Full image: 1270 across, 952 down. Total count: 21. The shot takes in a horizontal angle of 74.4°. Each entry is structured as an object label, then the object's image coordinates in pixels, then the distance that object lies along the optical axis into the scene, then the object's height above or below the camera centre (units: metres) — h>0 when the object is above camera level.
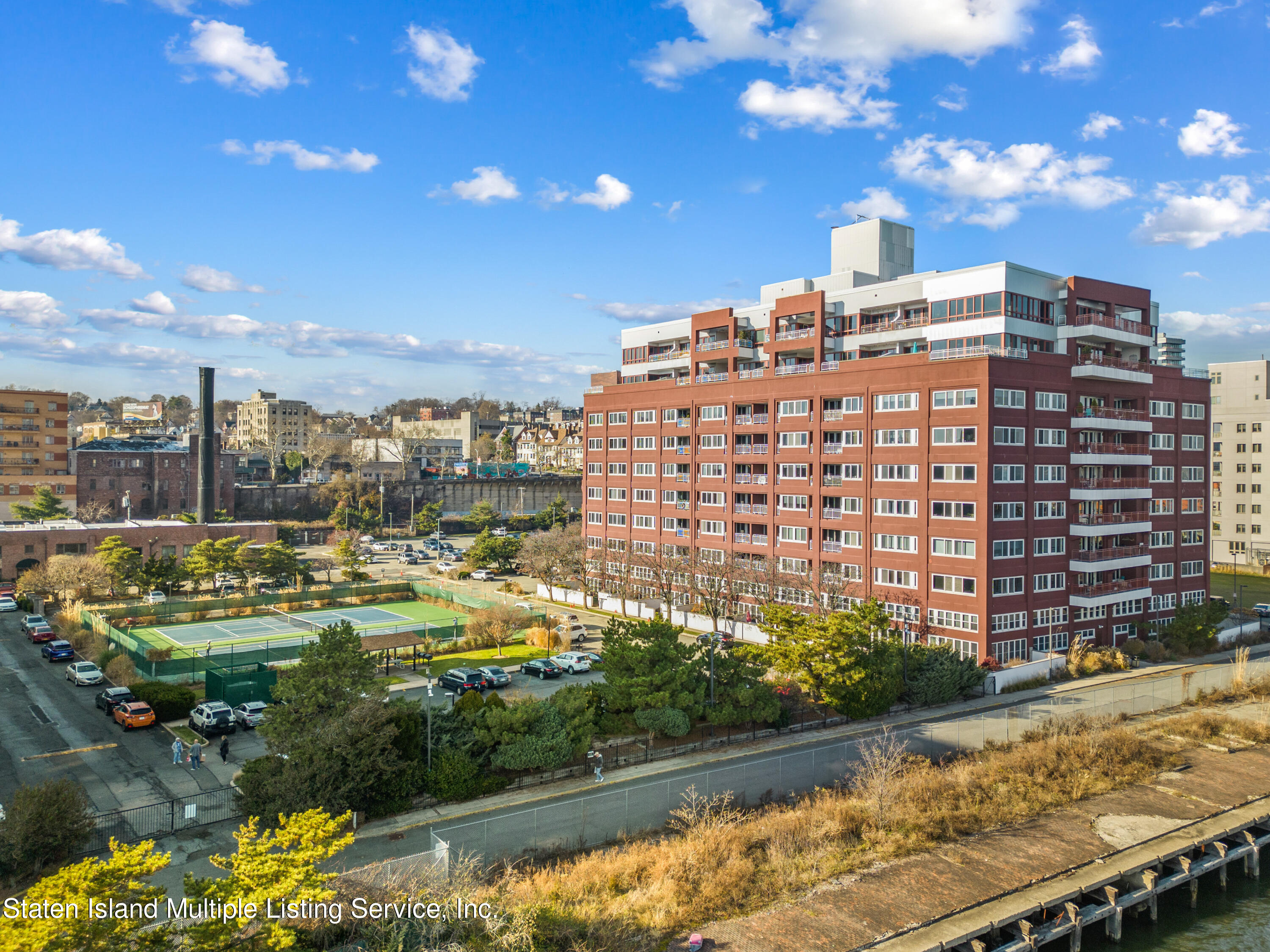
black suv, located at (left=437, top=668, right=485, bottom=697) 49.59 -13.00
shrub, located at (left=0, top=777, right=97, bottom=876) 25.94 -11.58
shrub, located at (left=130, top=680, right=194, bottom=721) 43.31 -12.42
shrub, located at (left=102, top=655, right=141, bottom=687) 49.16 -12.50
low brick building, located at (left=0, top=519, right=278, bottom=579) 86.94 -8.34
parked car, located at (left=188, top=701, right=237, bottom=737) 40.78 -12.66
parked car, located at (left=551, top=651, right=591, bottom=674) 54.78 -13.13
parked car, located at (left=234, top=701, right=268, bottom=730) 41.94 -12.77
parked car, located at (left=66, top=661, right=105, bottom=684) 49.56 -12.67
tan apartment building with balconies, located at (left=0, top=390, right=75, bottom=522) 116.19 +1.94
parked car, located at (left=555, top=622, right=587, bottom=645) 64.19 -13.21
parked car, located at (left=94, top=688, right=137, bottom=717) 43.81 -12.47
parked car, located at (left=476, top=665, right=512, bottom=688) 50.72 -13.10
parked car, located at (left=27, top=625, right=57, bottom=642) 60.69 -12.62
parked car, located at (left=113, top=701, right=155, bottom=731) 41.84 -12.78
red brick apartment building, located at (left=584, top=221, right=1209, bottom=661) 55.28 +0.98
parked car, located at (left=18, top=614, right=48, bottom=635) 62.59 -12.17
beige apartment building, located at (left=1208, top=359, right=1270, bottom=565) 108.38 +0.73
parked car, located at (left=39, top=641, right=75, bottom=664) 55.56 -12.74
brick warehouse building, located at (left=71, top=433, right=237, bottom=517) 118.69 -1.84
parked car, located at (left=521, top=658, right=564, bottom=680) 53.53 -13.24
